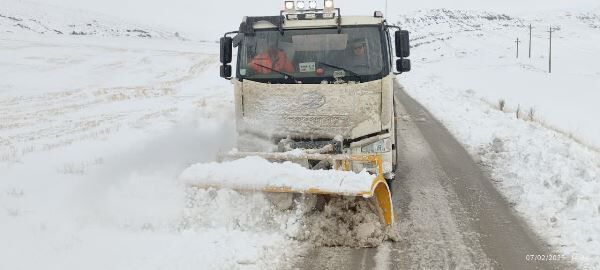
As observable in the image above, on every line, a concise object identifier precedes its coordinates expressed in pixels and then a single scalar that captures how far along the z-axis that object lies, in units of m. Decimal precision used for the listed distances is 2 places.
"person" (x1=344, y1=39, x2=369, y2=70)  6.57
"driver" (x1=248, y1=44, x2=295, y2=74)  6.66
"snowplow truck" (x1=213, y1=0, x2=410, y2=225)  6.45
